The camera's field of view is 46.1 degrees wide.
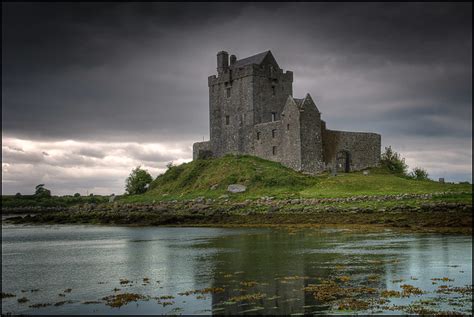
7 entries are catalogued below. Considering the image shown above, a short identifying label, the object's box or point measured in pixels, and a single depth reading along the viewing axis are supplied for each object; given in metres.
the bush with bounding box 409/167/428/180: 68.21
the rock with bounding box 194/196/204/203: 56.50
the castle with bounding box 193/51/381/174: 59.81
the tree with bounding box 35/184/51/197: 114.66
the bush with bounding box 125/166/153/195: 77.31
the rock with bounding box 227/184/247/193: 56.61
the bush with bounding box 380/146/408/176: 65.62
